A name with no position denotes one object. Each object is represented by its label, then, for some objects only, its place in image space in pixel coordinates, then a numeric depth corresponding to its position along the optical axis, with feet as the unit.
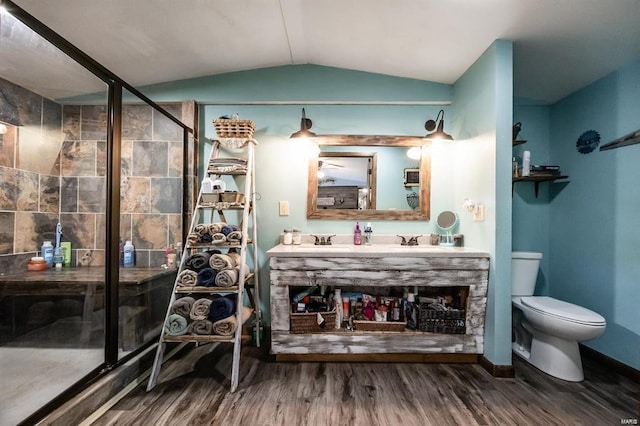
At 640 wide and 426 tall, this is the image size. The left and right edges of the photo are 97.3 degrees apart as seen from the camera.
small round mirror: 7.82
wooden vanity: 6.34
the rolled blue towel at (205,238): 6.23
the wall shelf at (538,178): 7.54
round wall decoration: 7.13
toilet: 5.67
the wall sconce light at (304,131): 7.77
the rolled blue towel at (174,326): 5.69
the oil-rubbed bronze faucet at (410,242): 7.98
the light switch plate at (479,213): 6.64
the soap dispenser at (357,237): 7.97
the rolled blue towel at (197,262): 6.04
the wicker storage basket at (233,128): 7.23
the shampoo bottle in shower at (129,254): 7.50
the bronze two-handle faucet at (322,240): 7.95
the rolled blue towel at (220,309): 5.71
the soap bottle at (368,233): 7.98
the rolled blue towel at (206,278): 5.90
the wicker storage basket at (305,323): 6.44
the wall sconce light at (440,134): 7.61
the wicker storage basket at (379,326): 6.67
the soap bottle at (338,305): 6.72
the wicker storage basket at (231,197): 6.64
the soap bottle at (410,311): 6.84
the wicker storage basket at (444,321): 6.53
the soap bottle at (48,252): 7.01
